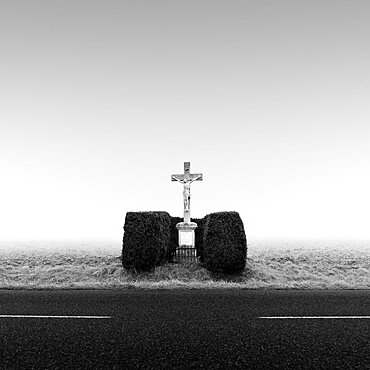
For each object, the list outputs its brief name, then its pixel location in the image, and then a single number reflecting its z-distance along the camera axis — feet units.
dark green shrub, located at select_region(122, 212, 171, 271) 46.37
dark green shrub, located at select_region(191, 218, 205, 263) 56.44
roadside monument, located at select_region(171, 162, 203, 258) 54.65
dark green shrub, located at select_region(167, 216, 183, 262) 53.72
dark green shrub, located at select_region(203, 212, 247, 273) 46.29
